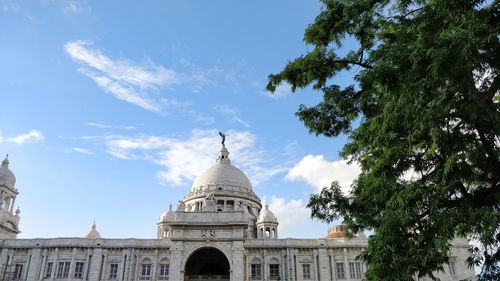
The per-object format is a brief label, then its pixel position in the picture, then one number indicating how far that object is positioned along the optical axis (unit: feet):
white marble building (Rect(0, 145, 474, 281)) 140.97
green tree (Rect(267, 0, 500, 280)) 32.63
